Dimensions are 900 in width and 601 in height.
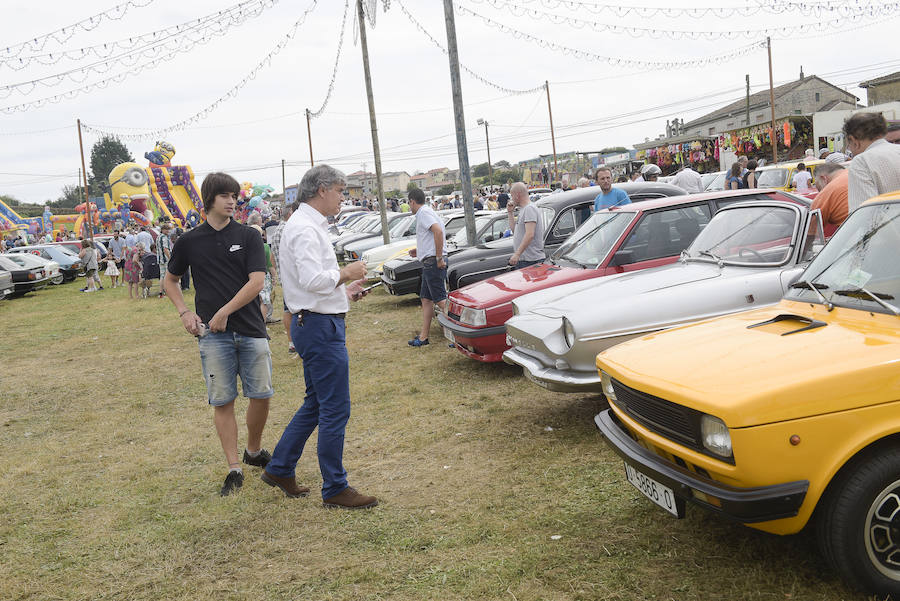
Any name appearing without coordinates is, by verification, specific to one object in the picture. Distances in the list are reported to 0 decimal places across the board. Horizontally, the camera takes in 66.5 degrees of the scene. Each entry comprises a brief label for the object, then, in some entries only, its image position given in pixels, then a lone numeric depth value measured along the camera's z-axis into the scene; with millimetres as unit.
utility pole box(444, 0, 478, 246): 12055
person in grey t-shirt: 8070
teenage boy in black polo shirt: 4594
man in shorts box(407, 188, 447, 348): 8430
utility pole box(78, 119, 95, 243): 38244
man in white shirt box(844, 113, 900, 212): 4613
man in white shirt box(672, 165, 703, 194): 12914
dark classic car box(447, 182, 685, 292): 8914
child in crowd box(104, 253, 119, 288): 23719
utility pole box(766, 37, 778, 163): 33250
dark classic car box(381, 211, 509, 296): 11852
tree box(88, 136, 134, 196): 107688
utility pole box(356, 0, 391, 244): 18109
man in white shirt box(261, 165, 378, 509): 4074
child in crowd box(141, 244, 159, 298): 19562
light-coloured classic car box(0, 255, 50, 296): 23188
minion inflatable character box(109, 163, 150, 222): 40500
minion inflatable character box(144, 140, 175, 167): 39938
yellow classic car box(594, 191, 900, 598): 2570
